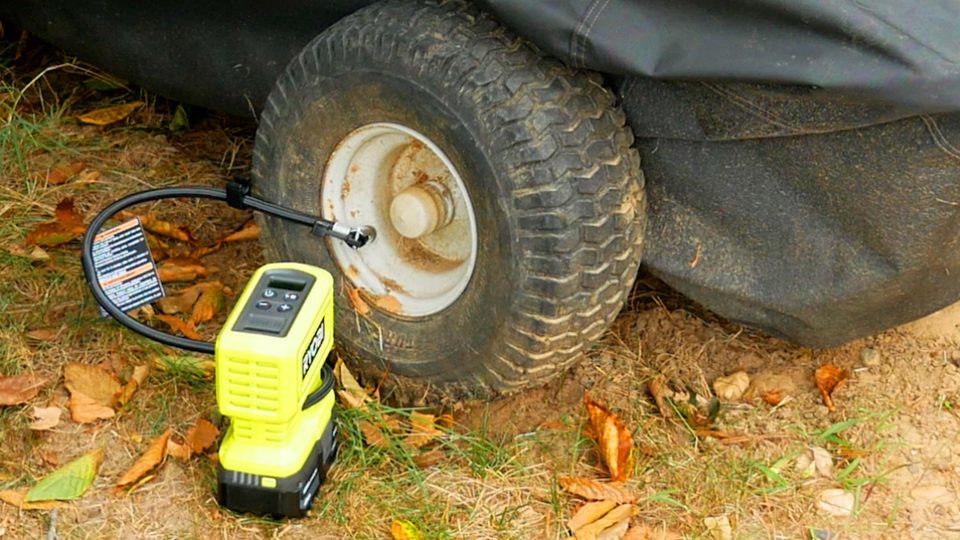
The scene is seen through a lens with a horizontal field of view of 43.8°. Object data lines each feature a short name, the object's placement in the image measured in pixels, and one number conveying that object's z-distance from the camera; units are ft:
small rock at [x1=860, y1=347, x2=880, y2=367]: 8.93
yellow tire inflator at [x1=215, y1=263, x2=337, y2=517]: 7.12
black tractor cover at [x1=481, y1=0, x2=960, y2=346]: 6.14
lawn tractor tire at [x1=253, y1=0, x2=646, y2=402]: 7.40
